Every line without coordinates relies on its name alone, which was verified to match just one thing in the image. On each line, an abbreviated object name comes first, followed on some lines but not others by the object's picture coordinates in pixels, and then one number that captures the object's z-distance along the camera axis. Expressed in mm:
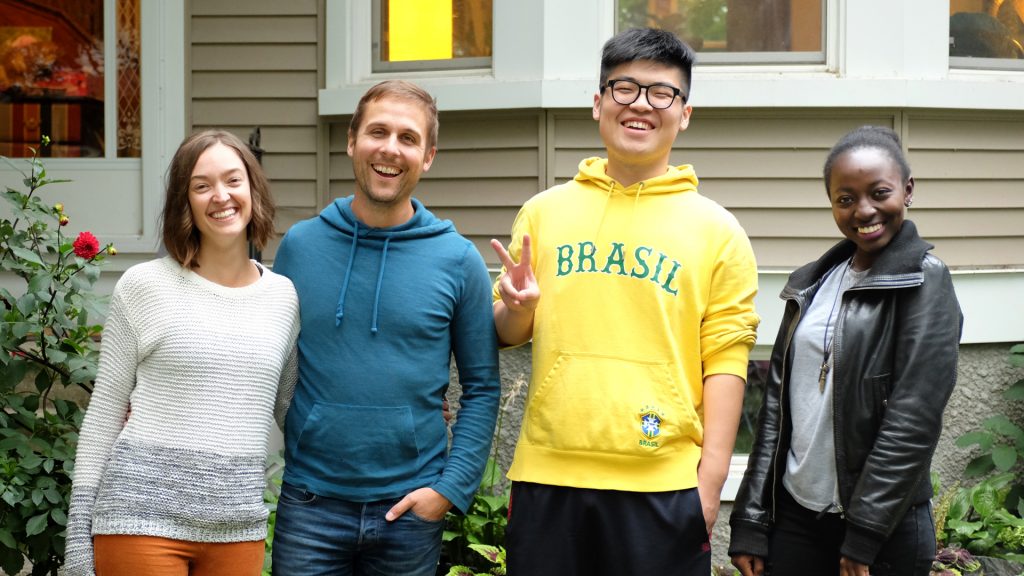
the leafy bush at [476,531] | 4297
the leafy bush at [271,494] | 4018
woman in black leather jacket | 2529
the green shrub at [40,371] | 3400
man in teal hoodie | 2609
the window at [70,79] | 6121
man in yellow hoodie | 2650
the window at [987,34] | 5172
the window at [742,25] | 5102
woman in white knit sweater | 2441
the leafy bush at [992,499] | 4434
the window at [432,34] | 5434
